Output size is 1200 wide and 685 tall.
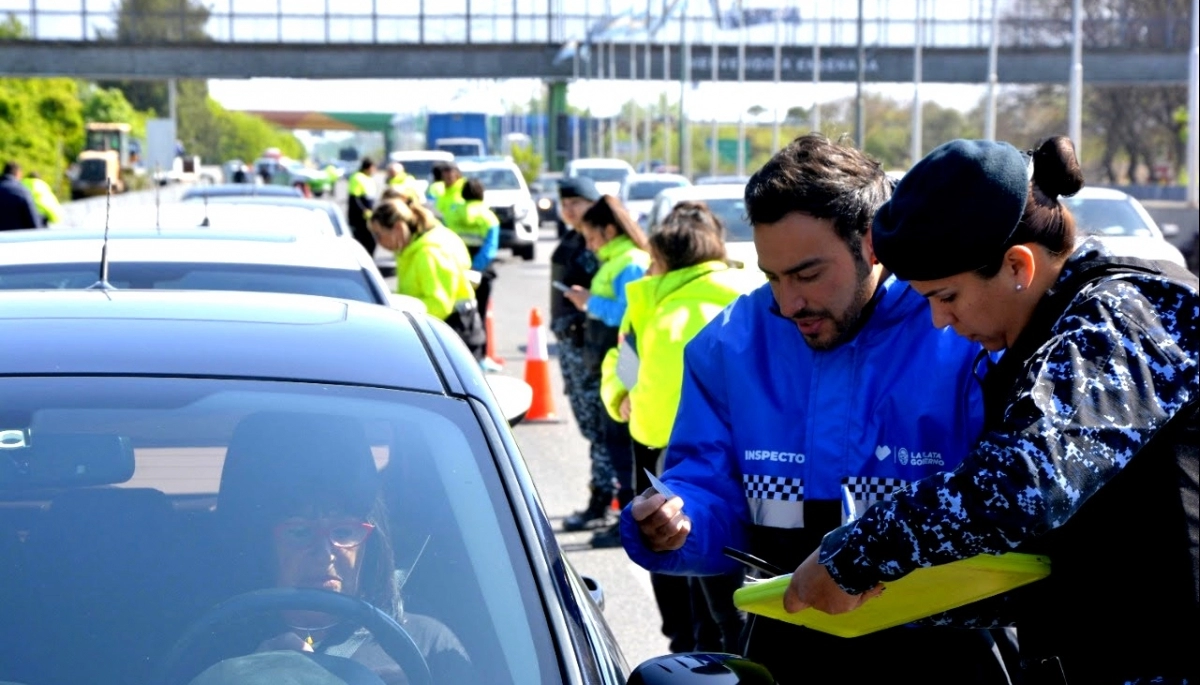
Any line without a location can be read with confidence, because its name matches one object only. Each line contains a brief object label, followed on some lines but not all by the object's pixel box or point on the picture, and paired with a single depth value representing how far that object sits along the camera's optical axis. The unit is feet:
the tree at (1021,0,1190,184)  220.23
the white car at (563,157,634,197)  150.82
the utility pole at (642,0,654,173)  207.23
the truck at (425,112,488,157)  261.05
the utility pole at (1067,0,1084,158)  110.01
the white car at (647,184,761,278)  50.55
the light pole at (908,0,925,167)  143.54
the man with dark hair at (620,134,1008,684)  10.04
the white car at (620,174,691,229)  111.24
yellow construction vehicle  185.78
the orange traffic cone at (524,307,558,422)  41.16
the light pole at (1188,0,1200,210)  102.27
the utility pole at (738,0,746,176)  196.85
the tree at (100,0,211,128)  211.82
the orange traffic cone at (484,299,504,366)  52.58
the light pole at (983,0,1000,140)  123.34
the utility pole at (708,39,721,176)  199.41
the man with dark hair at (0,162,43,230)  58.08
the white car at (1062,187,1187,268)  49.49
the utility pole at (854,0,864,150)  123.83
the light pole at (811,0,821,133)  180.90
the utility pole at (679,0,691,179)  182.80
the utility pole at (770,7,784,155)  174.50
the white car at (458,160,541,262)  113.70
